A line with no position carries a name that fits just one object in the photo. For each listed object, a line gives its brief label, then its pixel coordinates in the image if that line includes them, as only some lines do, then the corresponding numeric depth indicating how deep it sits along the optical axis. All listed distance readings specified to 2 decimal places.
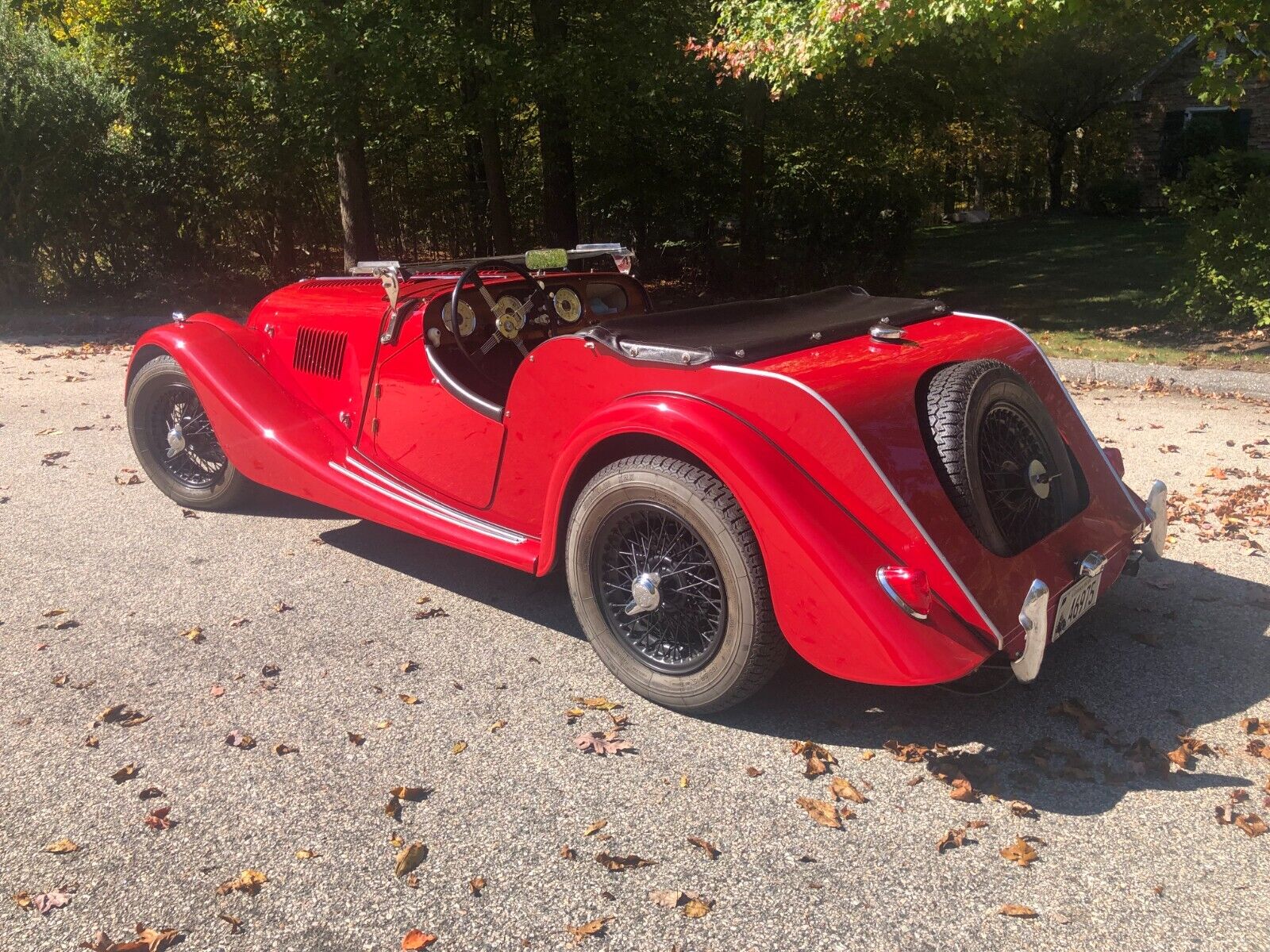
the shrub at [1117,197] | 25.95
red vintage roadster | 2.94
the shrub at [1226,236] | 9.34
